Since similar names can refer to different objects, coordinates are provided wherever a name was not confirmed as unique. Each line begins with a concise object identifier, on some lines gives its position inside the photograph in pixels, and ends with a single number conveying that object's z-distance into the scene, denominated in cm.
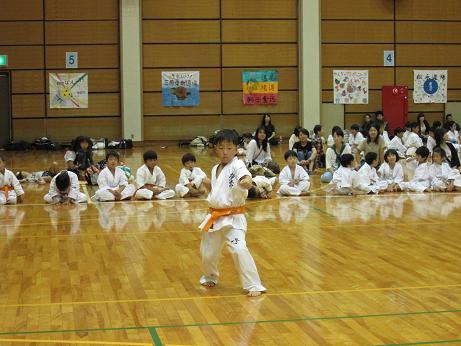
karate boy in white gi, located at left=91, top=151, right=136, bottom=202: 1271
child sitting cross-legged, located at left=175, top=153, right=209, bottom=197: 1306
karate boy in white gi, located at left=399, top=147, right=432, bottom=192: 1349
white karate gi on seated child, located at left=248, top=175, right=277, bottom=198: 1284
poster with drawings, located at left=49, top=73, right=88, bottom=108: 2452
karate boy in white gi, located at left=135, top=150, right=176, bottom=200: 1291
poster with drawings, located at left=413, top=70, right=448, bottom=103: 2619
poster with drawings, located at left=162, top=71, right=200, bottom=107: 2498
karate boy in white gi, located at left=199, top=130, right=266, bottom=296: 642
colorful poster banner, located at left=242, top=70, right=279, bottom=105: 2538
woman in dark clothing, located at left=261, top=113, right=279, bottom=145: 2384
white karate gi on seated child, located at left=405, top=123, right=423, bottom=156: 1867
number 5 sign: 2456
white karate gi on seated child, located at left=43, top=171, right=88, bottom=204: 1237
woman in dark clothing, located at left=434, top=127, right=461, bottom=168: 1470
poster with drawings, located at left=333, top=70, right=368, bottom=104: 2572
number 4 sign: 2600
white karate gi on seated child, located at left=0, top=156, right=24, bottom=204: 1234
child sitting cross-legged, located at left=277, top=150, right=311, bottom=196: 1324
